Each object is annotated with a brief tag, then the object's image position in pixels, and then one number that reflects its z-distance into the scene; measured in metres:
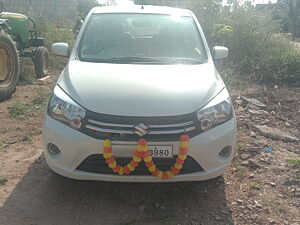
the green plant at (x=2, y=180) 2.41
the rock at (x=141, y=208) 2.18
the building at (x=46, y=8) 10.43
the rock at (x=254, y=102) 4.26
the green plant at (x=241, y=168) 2.72
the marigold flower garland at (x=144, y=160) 1.95
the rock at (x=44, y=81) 5.17
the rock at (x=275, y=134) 3.35
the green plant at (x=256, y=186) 2.46
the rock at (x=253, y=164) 2.77
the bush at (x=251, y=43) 5.66
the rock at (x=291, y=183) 2.53
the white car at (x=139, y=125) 1.98
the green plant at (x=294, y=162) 2.76
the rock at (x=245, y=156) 2.91
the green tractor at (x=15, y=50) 4.25
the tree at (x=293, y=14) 15.29
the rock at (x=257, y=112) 3.96
